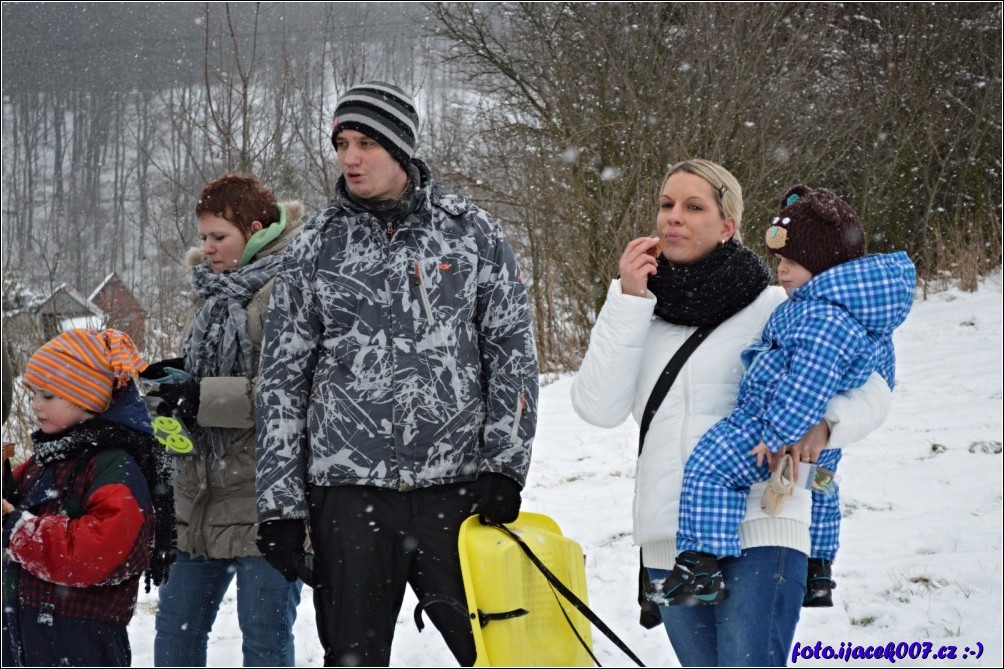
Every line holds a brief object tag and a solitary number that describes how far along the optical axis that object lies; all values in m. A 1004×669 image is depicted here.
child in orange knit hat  4.79
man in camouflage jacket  4.48
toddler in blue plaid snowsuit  3.95
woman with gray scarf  5.42
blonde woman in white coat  4.01
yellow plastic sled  4.36
